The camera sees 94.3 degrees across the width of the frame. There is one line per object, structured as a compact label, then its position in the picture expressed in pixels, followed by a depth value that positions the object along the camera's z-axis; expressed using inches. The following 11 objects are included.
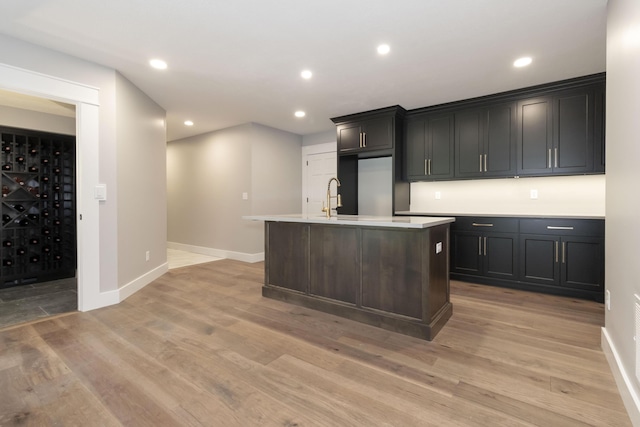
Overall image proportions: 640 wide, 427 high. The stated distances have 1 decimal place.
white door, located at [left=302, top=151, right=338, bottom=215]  235.0
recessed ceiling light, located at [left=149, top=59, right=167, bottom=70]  119.4
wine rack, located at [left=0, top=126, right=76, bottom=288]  153.2
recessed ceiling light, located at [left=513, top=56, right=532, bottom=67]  117.3
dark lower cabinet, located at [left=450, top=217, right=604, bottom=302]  128.2
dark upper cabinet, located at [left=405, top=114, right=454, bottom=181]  172.2
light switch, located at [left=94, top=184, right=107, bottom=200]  119.3
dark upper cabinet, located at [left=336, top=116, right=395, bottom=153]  179.0
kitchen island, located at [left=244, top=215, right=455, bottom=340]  95.5
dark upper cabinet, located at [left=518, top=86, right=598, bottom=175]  134.7
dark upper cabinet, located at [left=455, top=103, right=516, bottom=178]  154.0
